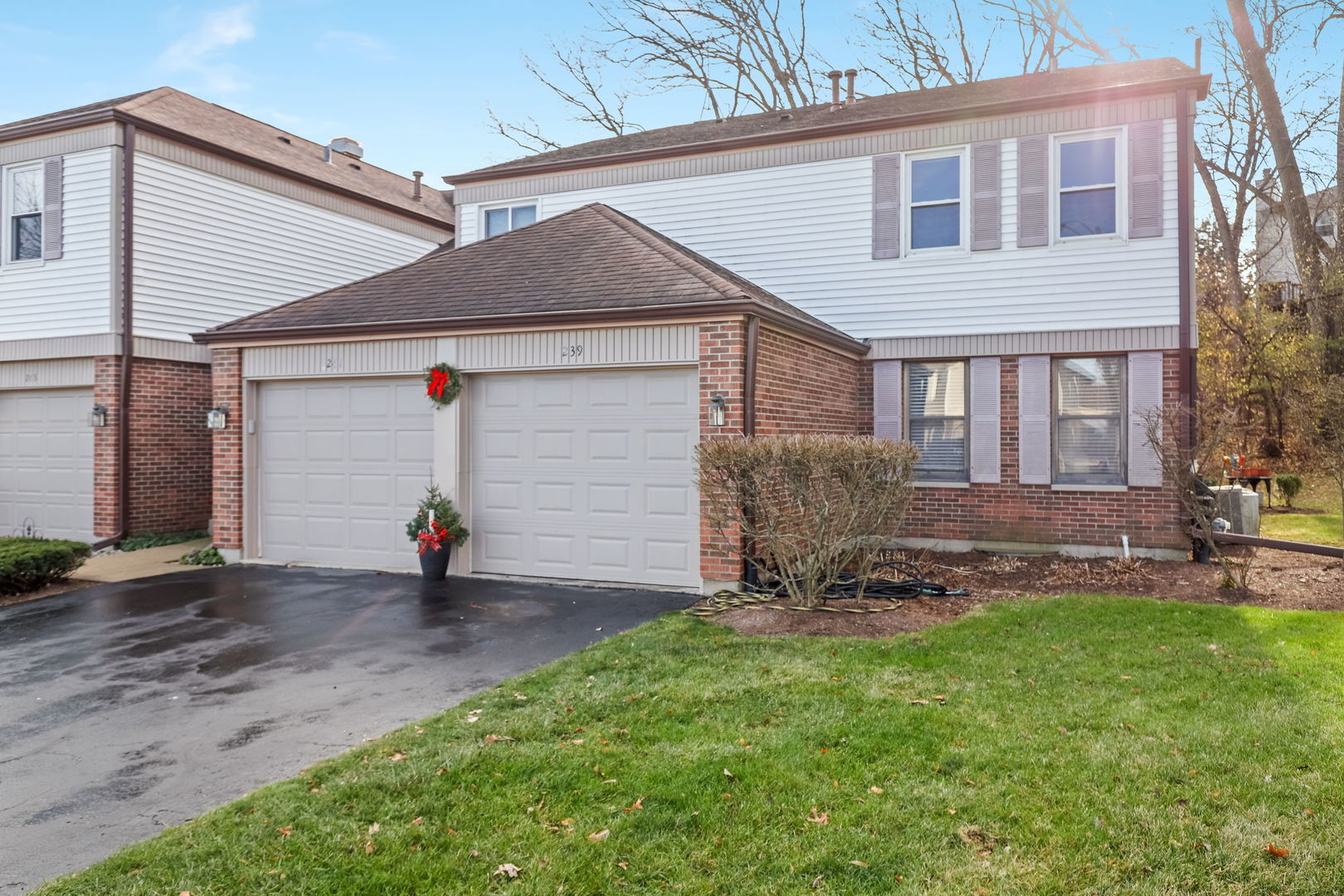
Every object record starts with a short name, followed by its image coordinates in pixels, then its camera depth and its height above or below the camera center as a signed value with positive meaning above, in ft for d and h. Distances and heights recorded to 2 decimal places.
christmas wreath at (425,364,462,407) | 32.65 +2.67
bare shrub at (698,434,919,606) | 24.29 -1.21
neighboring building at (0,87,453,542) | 41.11 +7.99
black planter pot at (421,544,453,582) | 32.04 -4.07
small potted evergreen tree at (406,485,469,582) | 31.94 -2.92
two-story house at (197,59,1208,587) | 30.71 +4.21
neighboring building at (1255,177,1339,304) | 71.67 +22.67
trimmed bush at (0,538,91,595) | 30.37 -3.89
